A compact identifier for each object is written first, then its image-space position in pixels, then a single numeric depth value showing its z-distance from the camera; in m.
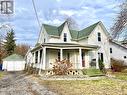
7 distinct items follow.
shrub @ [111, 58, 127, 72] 14.32
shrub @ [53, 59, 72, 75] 9.98
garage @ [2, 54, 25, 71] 21.00
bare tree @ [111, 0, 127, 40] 9.64
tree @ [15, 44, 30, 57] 38.28
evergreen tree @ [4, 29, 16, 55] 31.10
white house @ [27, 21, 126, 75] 11.97
